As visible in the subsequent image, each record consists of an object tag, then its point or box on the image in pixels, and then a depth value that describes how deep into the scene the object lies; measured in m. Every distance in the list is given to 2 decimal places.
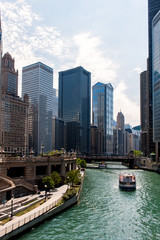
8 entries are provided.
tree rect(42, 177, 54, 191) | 54.53
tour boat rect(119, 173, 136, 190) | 72.76
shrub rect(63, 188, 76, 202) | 48.14
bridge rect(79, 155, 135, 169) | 168.62
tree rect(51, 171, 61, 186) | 60.47
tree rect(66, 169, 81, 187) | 64.50
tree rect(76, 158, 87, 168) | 133.38
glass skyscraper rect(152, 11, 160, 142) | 175.38
